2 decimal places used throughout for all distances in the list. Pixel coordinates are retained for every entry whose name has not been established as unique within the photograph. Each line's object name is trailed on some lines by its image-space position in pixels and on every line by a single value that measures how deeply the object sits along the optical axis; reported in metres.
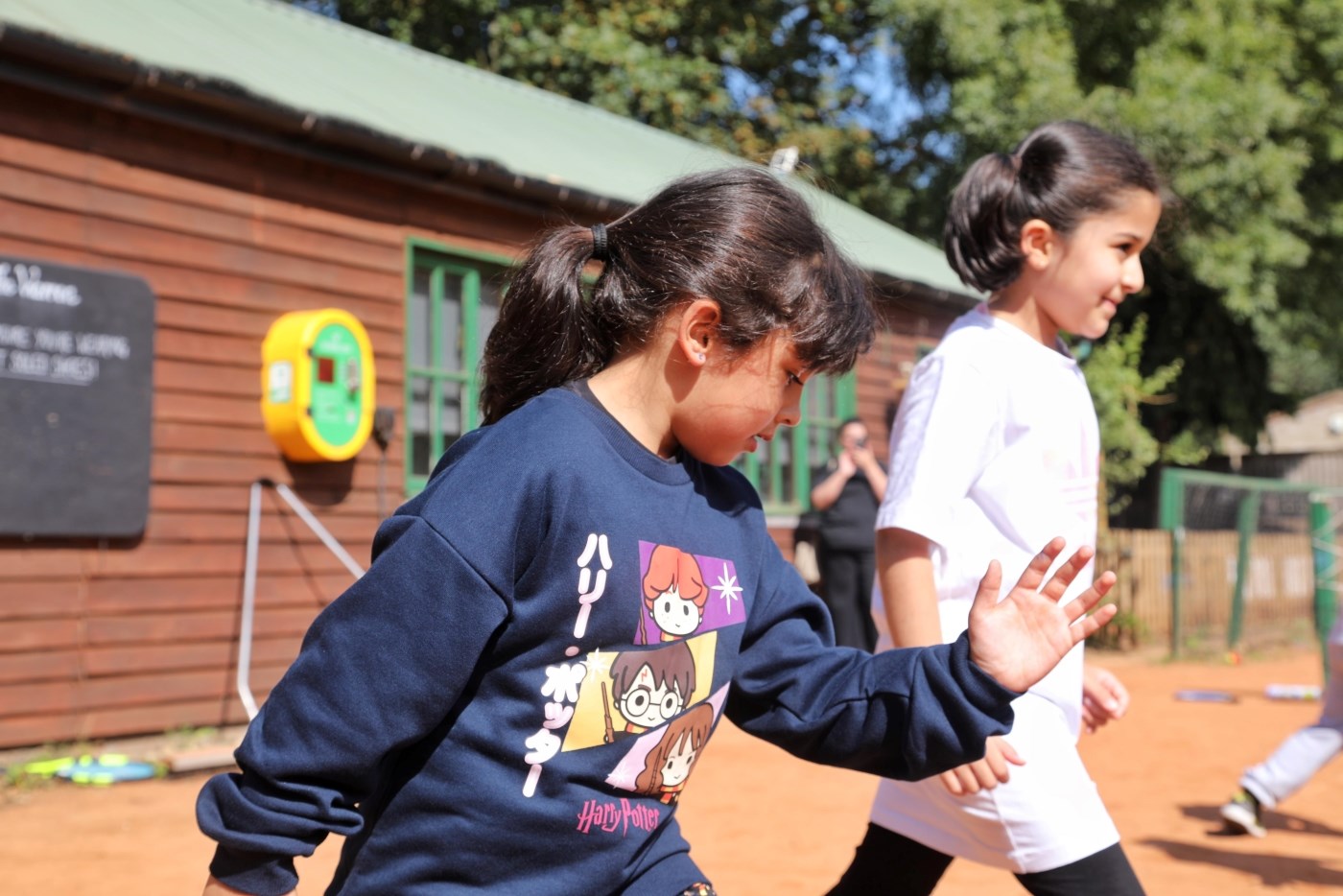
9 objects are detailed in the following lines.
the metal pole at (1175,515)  13.59
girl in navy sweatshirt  1.60
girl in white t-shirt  2.31
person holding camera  9.35
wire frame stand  7.35
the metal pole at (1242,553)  14.27
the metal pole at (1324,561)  12.78
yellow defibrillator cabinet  7.47
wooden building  6.50
